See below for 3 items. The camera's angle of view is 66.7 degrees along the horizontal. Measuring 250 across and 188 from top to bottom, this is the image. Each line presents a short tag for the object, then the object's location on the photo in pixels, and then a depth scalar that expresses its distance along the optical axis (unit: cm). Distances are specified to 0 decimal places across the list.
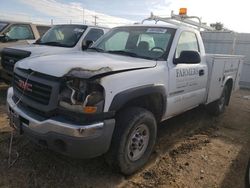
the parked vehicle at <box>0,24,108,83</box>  434
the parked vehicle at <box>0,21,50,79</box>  569
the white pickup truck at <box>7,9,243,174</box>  198
